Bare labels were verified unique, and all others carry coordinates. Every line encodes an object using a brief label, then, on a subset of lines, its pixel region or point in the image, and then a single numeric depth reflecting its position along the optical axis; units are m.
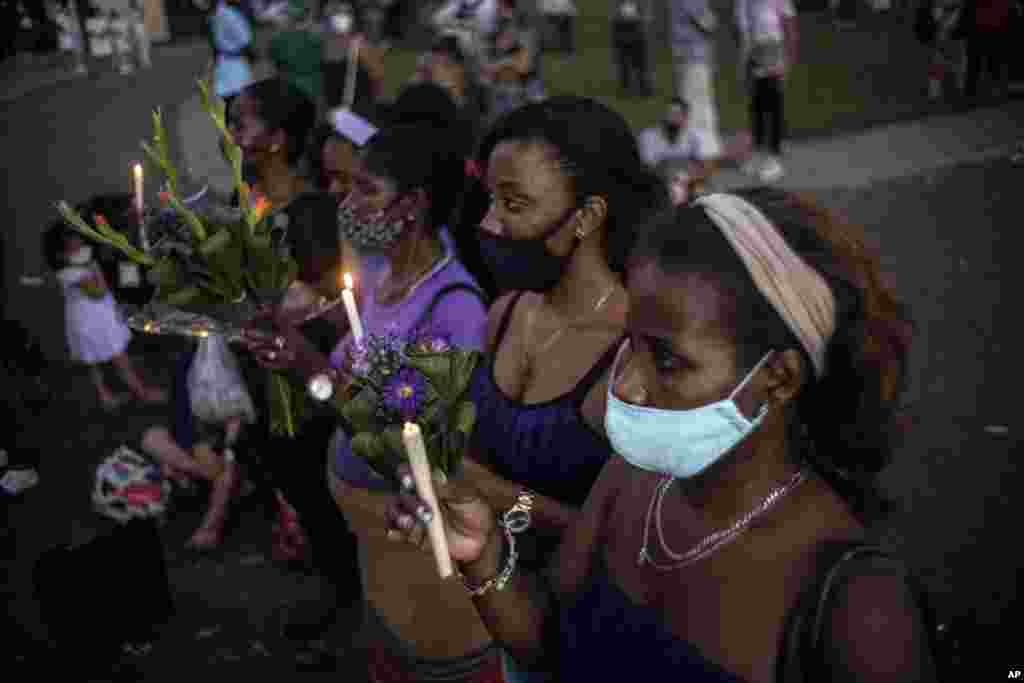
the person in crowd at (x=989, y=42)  11.68
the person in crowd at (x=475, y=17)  12.34
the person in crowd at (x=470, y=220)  3.56
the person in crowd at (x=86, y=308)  6.59
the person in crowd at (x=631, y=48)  15.20
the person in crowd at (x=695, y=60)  10.32
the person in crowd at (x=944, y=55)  12.78
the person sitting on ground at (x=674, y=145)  9.08
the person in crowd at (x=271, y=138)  4.49
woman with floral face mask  2.89
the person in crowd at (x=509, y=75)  11.08
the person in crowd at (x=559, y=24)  20.00
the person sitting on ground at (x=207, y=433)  4.33
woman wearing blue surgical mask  1.64
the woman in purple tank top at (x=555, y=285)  2.44
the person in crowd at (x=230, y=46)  11.61
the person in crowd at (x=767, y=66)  9.89
